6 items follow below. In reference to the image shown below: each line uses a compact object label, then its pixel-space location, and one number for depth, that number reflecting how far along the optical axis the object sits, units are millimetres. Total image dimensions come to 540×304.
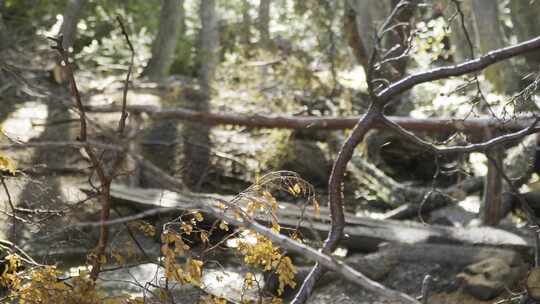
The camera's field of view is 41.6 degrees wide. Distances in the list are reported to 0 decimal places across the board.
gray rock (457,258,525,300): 6781
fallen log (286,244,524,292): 7359
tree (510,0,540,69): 11664
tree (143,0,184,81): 14384
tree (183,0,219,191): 10680
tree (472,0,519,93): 11297
